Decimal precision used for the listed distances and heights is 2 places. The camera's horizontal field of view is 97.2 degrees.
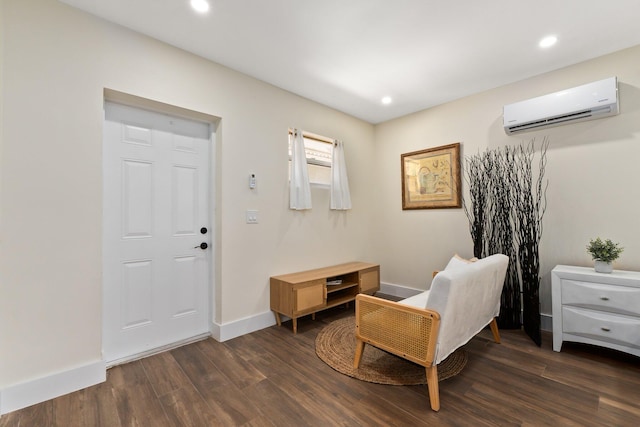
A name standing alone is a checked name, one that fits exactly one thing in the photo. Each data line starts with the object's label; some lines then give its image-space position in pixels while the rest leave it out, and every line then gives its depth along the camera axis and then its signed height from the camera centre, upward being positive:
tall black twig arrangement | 2.73 -0.06
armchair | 1.72 -0.70
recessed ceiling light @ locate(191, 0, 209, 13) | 1.95 +1.50
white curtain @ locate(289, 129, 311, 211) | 3.27 +0.47
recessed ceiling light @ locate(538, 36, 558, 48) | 2.36 +1.47
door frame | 2.66 +0.08
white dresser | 2.13 -0.76
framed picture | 3.58 +0.50
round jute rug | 2.04 -1.17
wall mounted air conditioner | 2.48 +1.01
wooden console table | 2.85 -0.80
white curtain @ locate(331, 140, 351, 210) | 3.77 +0.48
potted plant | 2.31 -0.33
